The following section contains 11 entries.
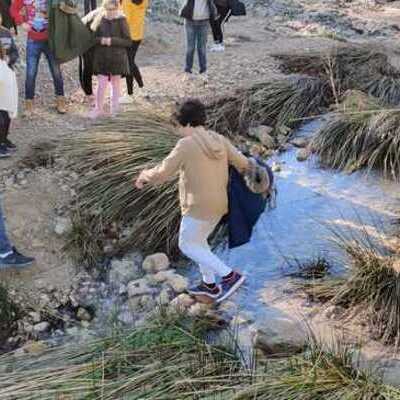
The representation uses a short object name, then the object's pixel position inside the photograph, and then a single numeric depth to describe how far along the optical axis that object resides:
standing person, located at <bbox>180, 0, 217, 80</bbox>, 8.70
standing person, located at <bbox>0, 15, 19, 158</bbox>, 5.77
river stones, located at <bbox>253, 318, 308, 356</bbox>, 4.42
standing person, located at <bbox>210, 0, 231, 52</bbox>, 9.79
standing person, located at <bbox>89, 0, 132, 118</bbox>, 7.11
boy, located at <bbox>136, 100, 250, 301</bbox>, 4.56
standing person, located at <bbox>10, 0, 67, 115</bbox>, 7.10
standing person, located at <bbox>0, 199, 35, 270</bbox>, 5.36
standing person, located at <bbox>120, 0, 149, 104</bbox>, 8.13
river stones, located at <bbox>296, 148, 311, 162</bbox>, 7.58
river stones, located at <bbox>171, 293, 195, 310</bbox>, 5.01
